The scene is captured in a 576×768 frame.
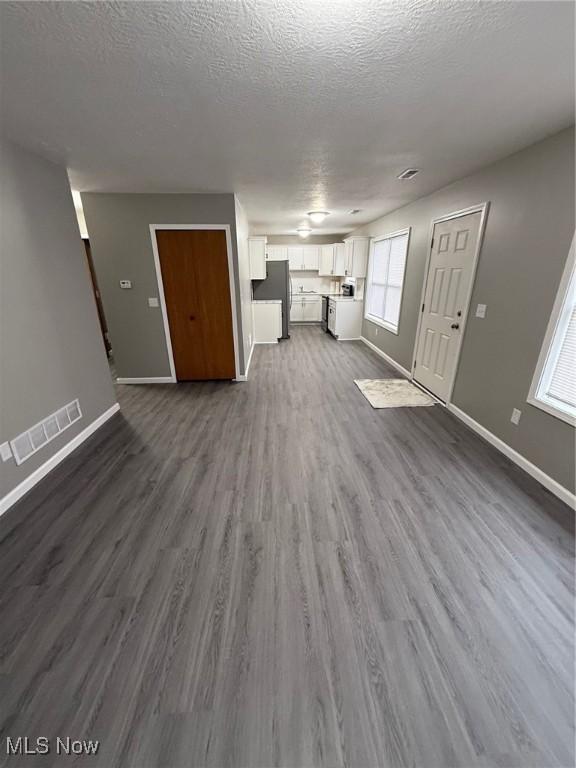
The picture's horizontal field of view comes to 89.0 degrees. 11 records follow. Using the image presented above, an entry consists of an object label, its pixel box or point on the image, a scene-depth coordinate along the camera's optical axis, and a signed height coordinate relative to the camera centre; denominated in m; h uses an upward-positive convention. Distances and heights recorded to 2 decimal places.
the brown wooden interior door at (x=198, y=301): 3.80 -0.27
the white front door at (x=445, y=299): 3.09 -0.22
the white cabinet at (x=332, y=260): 7.06 +0.48
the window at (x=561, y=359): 2.05 -0.56
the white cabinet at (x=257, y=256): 5.84 +0.46
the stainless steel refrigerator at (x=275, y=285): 6.45 -0.11
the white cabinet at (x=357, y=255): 6.20 +0.50
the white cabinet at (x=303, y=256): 7.98 +0.61
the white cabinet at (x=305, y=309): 8.31 -0.79
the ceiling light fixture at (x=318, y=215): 4.82 +1.03
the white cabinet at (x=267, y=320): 6.34 -0.84
